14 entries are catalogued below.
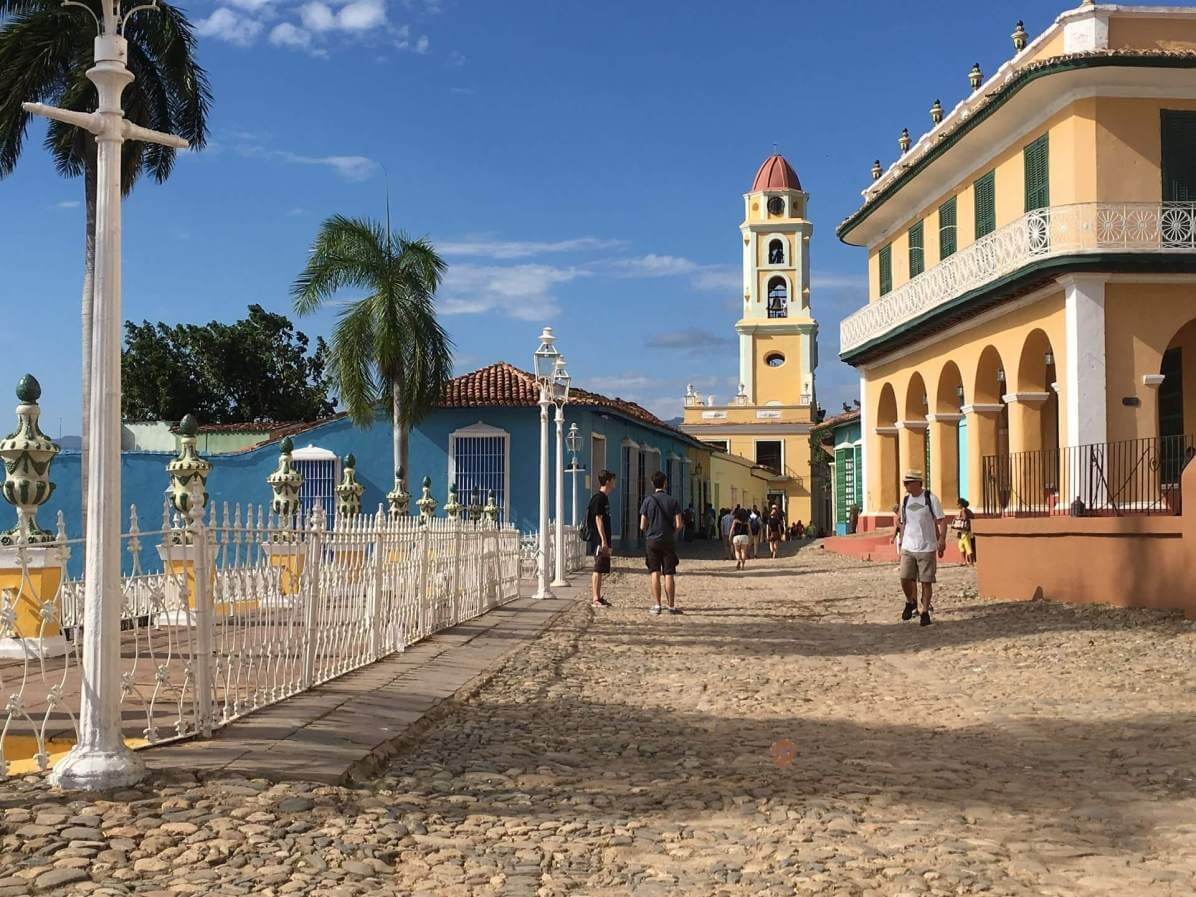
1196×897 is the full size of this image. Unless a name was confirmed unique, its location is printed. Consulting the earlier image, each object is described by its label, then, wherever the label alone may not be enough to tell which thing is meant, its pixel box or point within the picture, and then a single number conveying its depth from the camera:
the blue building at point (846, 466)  35.31
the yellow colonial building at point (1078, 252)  16.84
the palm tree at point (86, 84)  20.61
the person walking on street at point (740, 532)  25.83
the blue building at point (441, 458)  29.39
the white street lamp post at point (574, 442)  23.83
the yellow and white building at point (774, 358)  55.31
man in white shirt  12.44
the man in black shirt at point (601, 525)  15.06
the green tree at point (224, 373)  50.94
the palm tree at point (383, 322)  25.73
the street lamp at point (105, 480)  4.77
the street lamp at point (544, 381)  16.23
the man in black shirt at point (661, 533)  13.82
